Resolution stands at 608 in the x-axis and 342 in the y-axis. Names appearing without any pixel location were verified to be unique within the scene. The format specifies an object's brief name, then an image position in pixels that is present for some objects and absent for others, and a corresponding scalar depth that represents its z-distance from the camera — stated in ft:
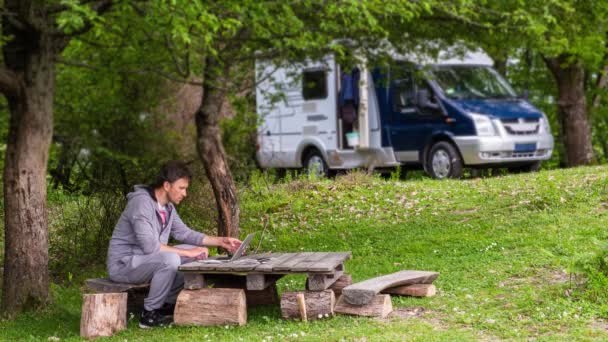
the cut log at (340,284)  52.10
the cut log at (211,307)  47.49
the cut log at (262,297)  52.65
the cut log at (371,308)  47.28
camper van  107.27
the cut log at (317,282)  47.14
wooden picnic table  46.35
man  48.73
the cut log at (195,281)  48.03
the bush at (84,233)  68.59
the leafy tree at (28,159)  54.29
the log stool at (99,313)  47.30
